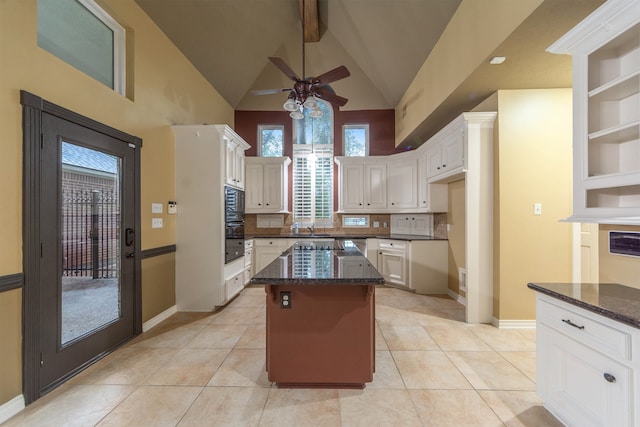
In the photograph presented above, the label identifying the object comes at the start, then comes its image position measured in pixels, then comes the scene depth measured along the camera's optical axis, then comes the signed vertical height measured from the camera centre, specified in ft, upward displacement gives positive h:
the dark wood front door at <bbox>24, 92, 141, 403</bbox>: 6.34 -1.10
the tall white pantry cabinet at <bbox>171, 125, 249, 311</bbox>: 11.92 -0.22
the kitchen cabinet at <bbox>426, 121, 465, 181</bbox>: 10.93 +2.68
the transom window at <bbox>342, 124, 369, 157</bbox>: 19.04 +4.94
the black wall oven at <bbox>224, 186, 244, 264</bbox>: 12.44 -0.49
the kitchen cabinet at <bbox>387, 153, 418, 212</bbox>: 15.90 +1.82
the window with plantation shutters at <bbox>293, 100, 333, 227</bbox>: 18.83 +1.99
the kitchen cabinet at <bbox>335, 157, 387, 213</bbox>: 17.33 +1.84
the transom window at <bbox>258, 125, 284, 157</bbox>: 19.27 +5.06
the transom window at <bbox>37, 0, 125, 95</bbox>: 7.06 +5.13
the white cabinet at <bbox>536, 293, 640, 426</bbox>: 4.12 -2.66
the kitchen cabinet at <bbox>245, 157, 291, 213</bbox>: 17.57 +1.80
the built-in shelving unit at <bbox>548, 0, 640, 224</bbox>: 5.15 +1.99
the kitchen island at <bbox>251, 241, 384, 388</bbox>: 6.44 -2.83
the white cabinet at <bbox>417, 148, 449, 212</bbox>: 14.64 +0.96
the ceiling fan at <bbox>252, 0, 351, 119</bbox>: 9.86 +4.75
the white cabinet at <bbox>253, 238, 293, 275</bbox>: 16.62 -2.14
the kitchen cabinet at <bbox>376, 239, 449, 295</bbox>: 14.42 -2.81
